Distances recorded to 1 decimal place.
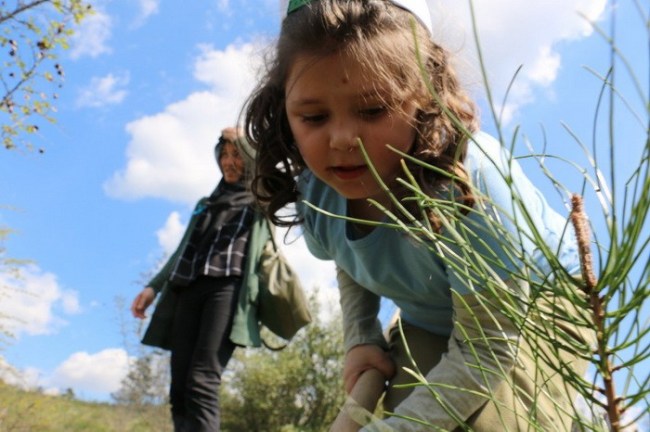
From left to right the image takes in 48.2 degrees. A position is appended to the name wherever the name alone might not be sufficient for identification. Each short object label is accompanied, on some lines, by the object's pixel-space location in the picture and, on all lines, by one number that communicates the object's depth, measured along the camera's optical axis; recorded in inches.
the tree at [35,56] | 166.6
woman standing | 135.0
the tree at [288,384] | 429.1
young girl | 55.8
